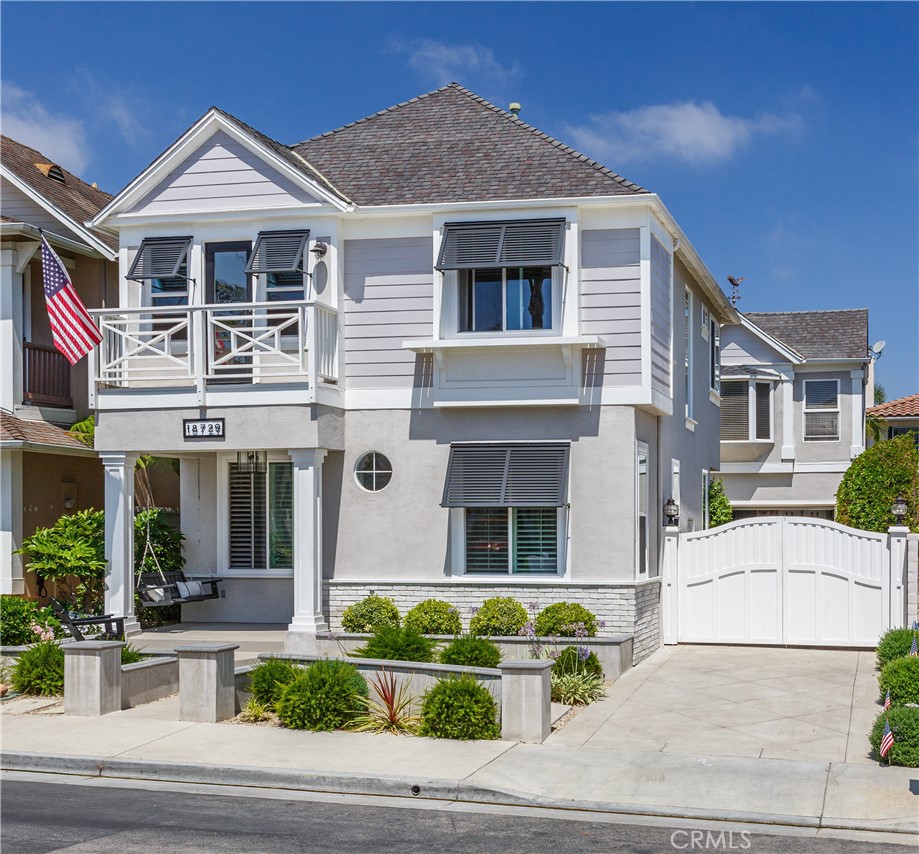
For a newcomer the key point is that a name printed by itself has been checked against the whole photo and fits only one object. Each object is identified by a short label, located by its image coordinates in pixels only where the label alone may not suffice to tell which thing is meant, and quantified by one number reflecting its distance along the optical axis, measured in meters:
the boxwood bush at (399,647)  14.07
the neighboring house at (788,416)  34.75
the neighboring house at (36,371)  19.02
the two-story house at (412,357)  16.94
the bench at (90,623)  15.59
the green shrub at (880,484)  22.98
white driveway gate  18.09
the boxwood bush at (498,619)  16.50
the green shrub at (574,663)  15.12
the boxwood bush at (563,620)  16.22
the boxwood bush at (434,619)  16.59
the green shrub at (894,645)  15.02
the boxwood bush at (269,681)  13.26
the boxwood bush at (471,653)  13.91
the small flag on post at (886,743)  10.91
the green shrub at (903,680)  12.05
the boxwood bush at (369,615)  16.97
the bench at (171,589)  17.97
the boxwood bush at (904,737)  10.83
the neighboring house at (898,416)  39.48
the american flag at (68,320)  17.52
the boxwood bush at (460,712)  12.19
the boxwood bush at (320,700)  12.63
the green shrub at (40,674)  14.52
